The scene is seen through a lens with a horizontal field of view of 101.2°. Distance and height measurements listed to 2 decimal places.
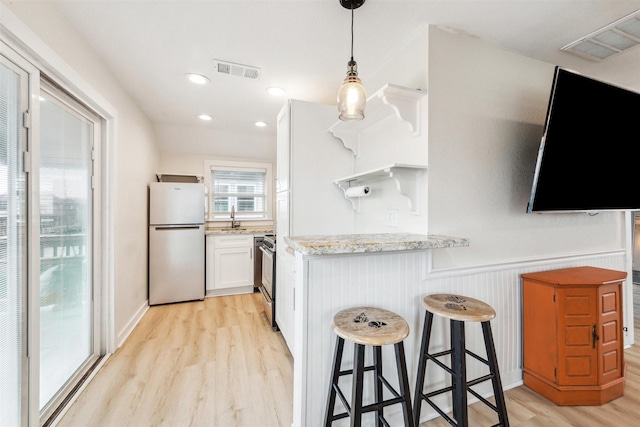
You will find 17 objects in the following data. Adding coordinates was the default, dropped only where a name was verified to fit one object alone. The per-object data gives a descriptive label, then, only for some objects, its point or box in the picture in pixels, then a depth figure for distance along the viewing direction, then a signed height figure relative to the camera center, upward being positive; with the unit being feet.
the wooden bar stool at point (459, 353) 4.08 -2.34
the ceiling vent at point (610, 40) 5.31 +3.91
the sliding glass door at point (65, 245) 5.06 -0.73
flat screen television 5.21 +1.46
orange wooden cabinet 5.42 -2.61
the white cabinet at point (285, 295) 7.02 -2.42
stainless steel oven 8.84 -2.32
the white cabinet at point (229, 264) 12.08 -2.40
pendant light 4.32 +1.93
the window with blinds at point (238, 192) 13.92 +1.11
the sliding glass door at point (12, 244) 3.93 -0.52
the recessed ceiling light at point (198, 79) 7.57 +3.94
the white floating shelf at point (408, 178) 5.15 +0.74
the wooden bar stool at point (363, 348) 3.54 -2.04
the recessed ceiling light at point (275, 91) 8.39 +3.98
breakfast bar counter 4.24 -1.36
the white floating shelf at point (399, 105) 5.00 +2.30
